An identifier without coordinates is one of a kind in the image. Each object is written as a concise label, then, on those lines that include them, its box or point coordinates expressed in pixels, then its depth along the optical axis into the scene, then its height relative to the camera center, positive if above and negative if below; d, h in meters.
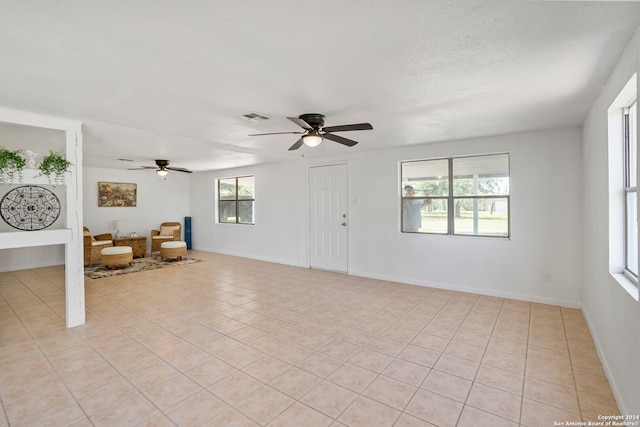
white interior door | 6.04 -0.11
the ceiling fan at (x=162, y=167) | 6.57 +1.01
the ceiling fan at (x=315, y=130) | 3.20 +0.87
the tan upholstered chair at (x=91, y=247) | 6.79 -0.73
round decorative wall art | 3.14 +0.07
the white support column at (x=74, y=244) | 3.43 -0.33
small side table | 7.50 -0.72
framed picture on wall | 7.83 +0.52
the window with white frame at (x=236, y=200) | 7.93 +0.37
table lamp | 7.73 -0.30
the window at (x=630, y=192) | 2.19 +0.14
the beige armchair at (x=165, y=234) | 8.24 -0.55
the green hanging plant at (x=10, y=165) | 2.99 +0.49
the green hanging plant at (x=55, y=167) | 3.23 +0.51
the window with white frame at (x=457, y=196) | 4.50 +0.26
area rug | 5.98 -1.12
